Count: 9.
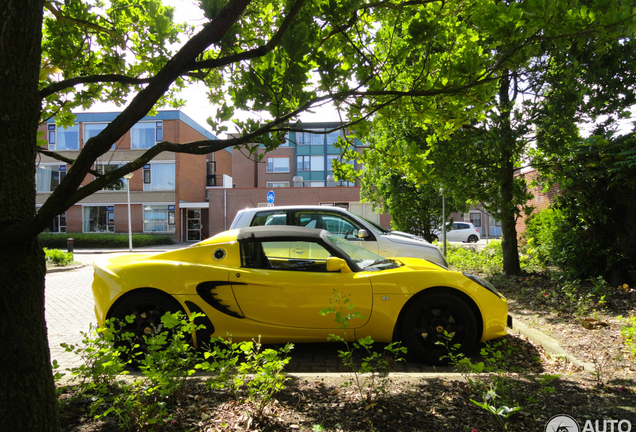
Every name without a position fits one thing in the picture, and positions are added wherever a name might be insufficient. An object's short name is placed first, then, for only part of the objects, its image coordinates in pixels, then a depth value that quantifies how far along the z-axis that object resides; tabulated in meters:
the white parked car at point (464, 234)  31.16
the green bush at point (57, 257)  14.37
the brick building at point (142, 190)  32.00
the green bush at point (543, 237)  8.10
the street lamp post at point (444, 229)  11.17
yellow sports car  3.93
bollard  18.21
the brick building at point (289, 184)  31.84
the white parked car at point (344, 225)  7.23
